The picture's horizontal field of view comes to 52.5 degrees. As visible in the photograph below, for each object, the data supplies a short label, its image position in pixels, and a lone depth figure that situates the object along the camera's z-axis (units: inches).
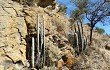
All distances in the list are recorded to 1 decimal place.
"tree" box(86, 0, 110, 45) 311.2
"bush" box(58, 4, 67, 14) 313.2
